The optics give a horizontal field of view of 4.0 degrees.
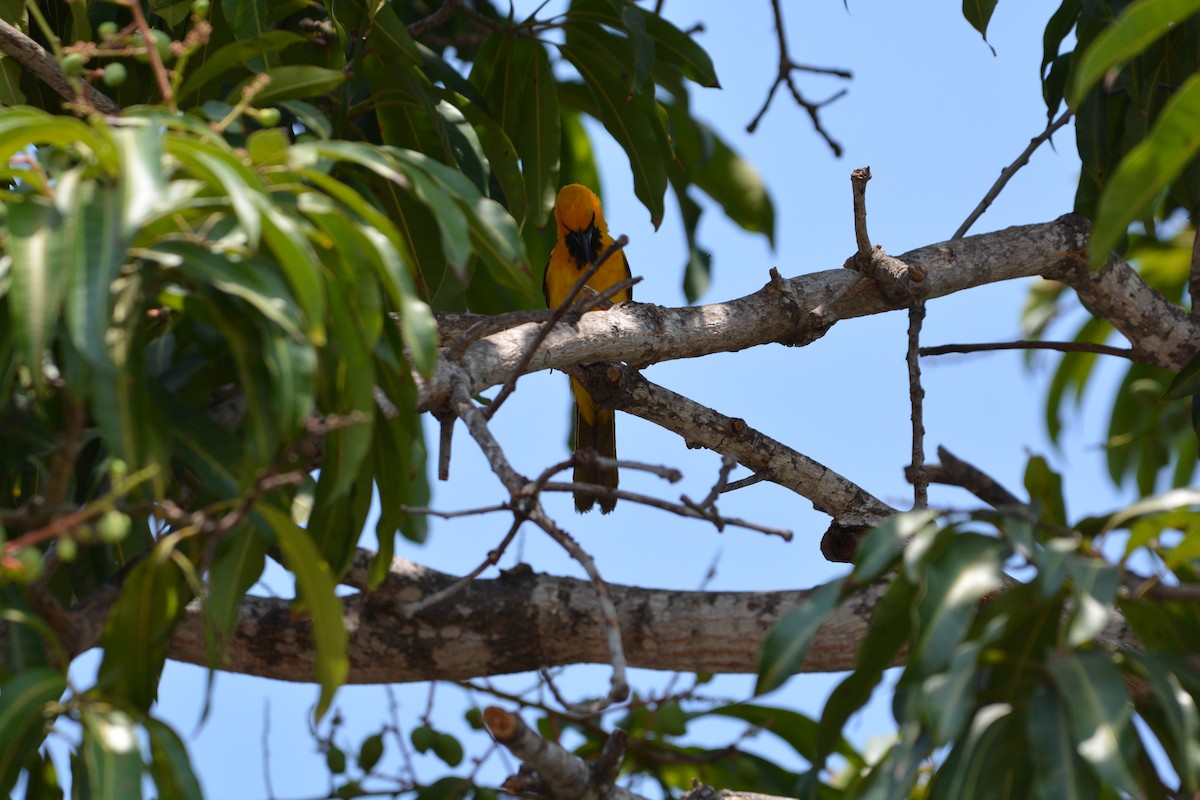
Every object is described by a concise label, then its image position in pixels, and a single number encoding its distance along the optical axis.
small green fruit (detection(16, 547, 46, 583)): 9.75
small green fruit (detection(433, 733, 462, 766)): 10.88
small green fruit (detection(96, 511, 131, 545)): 9.47
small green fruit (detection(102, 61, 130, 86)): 10.58
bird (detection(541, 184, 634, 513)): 11.65
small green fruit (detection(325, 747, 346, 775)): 10.87
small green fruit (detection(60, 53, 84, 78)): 10.55
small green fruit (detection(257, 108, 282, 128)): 10.57
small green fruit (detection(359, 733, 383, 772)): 10.88
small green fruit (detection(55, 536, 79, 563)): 9.45
